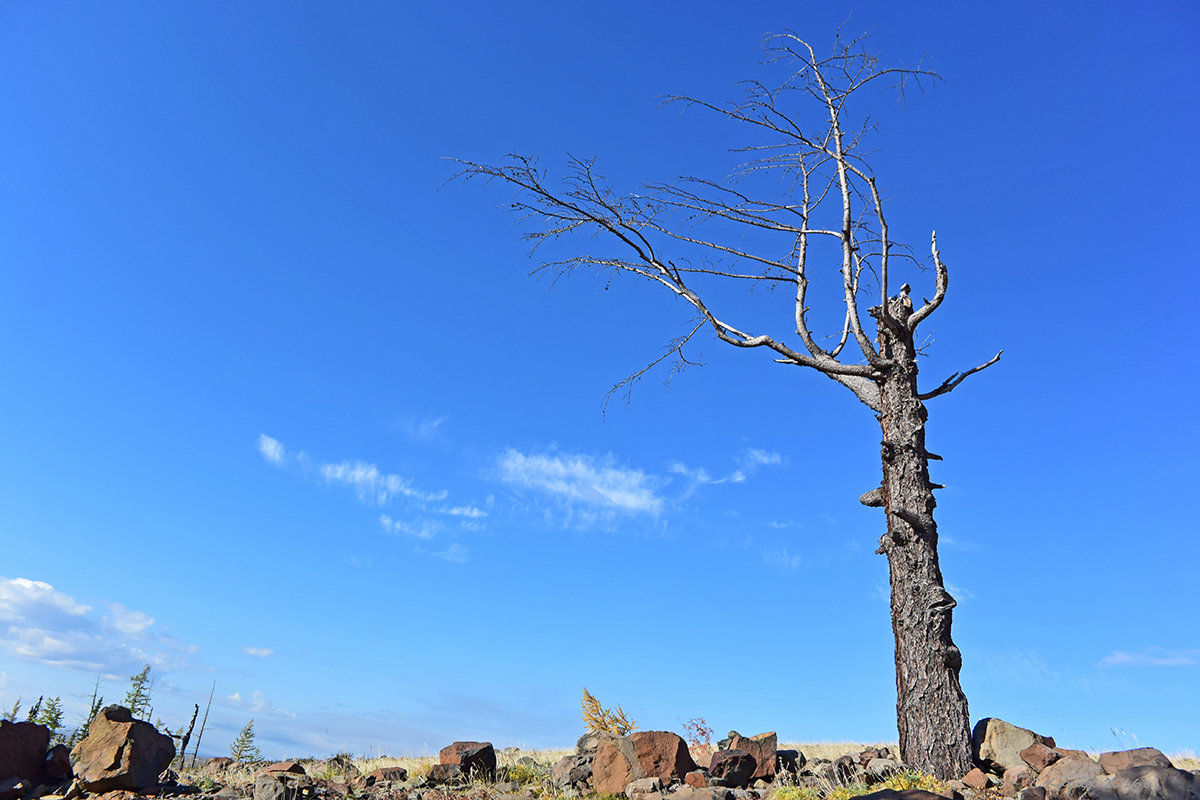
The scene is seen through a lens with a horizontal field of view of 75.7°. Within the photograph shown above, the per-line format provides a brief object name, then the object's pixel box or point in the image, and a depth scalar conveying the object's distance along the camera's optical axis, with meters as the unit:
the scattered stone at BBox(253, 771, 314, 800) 8.72
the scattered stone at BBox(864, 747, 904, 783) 9.44
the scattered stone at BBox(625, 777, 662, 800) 8.58
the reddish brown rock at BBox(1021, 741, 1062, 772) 8.88
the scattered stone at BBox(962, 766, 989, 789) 8.61
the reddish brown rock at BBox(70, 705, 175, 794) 9.38
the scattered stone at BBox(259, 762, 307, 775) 10.13
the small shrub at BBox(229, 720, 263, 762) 24.93
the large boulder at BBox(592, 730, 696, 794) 9.07
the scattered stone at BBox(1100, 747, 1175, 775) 7.61
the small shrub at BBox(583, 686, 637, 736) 12.95
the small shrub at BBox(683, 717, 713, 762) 13.94
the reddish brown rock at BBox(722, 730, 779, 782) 9.76
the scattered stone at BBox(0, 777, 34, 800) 9.32
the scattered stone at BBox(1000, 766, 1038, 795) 8.11
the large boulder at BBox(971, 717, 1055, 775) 9.67
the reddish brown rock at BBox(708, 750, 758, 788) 9.35
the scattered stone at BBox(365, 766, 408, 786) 10.49
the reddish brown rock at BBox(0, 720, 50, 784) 9.76
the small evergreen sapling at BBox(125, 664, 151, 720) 30.07
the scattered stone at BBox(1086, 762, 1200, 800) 6.75
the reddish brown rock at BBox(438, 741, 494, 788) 10.65
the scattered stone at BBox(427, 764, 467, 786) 10.32
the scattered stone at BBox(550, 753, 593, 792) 9.55
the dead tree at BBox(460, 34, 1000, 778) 9.96
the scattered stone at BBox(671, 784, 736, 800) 7.88
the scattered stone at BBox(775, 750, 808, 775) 9.85
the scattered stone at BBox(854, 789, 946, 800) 6.07
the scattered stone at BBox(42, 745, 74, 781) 10.00
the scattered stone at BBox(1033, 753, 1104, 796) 7.36
